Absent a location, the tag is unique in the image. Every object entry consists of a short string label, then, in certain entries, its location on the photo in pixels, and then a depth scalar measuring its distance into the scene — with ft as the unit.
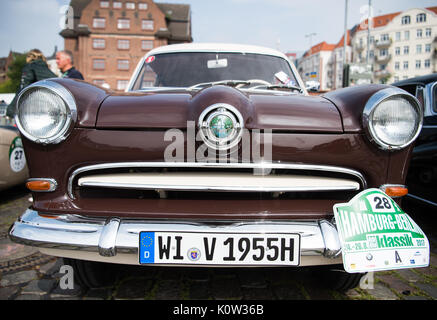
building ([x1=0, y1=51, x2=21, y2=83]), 232.73
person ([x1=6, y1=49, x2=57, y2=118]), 13.19
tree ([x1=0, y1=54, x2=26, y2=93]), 144.87
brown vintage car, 4.21
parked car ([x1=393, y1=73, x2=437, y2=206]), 9.09
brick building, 107.86
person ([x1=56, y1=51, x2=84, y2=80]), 13.51
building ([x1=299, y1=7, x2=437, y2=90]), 151.94
